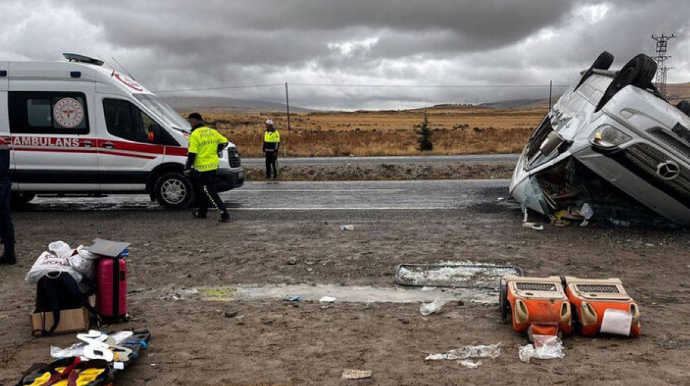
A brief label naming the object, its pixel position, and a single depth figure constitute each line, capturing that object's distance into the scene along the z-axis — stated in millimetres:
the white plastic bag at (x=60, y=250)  4770
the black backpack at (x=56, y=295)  4363
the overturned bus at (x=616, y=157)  7285
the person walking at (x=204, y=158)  9078
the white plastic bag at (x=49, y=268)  4465
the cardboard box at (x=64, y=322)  4355
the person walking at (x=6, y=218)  6508
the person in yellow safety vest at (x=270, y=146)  15953
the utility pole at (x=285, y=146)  26861
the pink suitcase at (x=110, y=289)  4637
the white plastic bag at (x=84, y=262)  4656
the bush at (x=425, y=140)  29188
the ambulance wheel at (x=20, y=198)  10134
